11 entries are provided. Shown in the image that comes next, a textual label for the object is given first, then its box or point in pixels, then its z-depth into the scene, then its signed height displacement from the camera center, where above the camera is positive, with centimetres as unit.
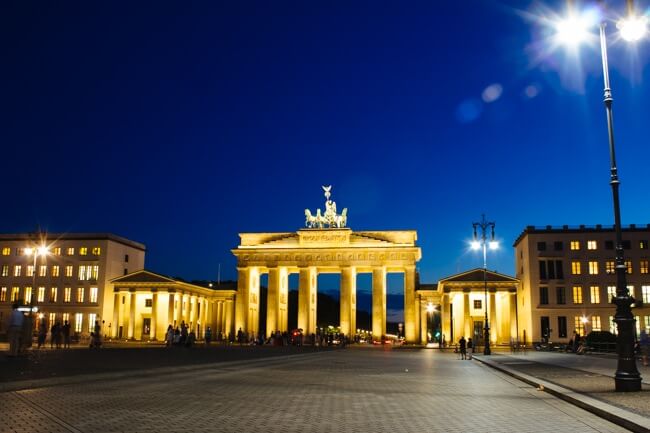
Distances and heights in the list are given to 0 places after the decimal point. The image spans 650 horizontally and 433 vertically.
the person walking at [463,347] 4626 -168
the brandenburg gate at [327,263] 8506 +812
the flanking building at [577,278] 8362 +614
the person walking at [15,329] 2556 -32
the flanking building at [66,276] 9331 +664
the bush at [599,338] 5234 -112
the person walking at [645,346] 3216 -108
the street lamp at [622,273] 1727 +149
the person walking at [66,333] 4722 -86
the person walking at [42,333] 4394 -85
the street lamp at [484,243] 5147 +701
